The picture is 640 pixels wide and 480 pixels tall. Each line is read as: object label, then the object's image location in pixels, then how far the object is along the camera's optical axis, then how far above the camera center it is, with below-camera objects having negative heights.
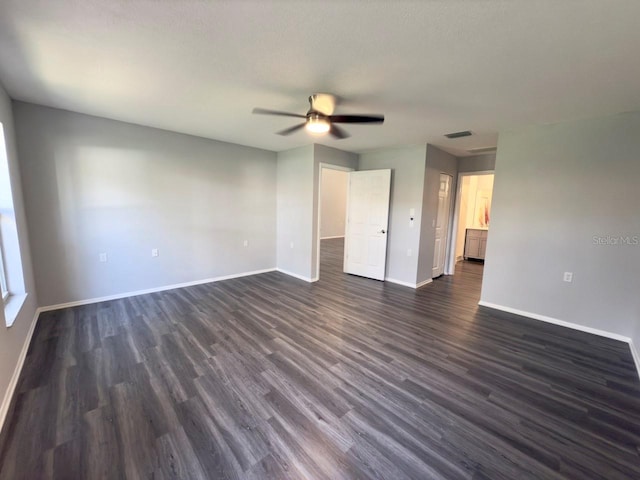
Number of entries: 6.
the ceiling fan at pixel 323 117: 2.40 +0.82
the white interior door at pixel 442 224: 5.06 -0.30
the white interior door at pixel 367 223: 4.94 -0.31
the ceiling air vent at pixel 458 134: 3.63 +1.03
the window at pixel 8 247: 2.48 -0.47
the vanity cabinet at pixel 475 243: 6.87 -0.89
